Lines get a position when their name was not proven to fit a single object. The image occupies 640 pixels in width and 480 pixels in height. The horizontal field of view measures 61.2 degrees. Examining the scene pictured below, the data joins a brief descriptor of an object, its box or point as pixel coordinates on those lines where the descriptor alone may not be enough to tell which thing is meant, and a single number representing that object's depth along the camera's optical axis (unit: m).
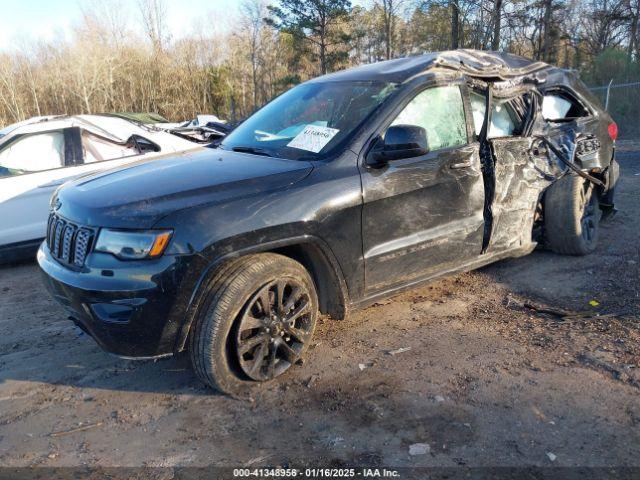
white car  5.91
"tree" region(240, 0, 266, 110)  30.08
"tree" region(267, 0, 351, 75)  27.38
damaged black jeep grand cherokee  2.84
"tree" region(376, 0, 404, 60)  30.22
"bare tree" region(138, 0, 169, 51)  28.35
